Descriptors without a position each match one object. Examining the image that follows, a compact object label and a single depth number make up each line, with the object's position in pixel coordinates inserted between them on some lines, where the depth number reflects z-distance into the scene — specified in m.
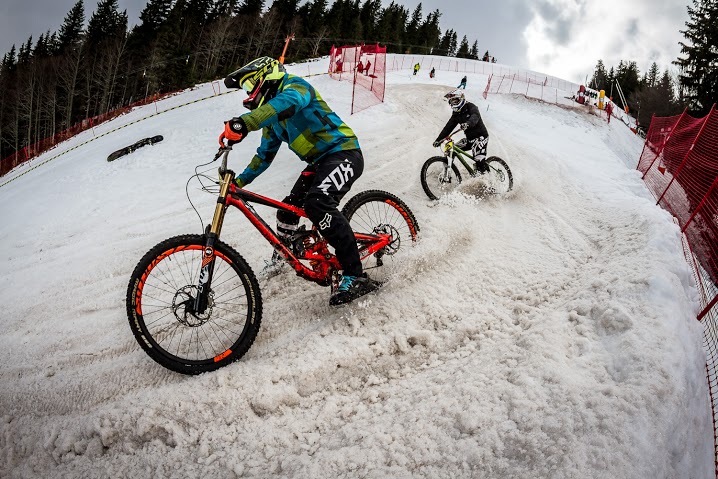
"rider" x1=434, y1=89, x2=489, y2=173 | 7.53
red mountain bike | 2.87
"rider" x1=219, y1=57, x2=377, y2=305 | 3.47
